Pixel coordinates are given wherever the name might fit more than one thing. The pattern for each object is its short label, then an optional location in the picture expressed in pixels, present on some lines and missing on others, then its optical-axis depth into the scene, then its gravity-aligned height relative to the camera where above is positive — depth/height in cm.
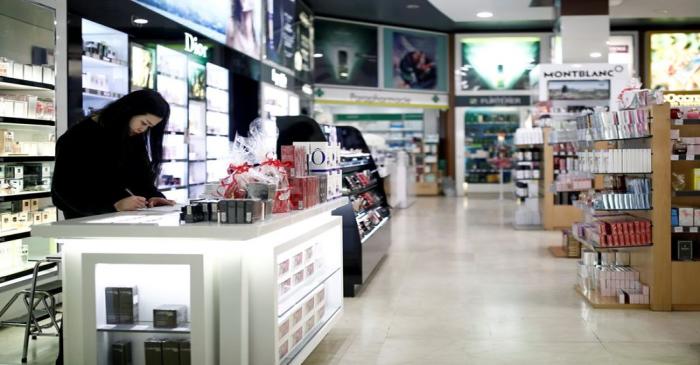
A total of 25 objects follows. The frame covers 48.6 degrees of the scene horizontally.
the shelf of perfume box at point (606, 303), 597 -103
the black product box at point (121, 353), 344 -80
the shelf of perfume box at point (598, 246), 594 -60
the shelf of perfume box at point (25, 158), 556 +11
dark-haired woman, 386 +8
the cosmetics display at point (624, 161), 580 +7
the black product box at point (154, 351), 342 -79
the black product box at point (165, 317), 348 -65
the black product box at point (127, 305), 351 -60
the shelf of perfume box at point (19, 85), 555 +65
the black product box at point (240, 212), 337 -18
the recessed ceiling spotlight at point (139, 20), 709 +141
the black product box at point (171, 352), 342 -79
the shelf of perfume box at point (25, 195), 562 -17
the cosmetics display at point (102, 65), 660 +96
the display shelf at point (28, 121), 552 +38
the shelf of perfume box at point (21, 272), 551 -74
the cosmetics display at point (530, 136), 1167 +51
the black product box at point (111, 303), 350 -59
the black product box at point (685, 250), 585 -61
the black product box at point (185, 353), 342 -80
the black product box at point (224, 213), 340 -18
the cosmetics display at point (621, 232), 588 -49
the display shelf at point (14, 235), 571 -46
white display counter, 330 -49
